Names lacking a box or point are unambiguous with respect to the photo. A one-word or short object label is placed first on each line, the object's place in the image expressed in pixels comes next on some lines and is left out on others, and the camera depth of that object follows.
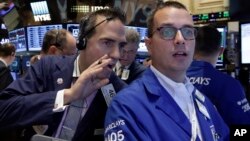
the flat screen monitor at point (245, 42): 3.17
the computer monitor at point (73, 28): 4.29
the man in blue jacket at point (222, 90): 1.83
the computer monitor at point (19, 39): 4.97
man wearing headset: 1.24
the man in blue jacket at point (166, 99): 1.09
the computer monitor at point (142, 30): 4.67
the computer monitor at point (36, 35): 4.65
